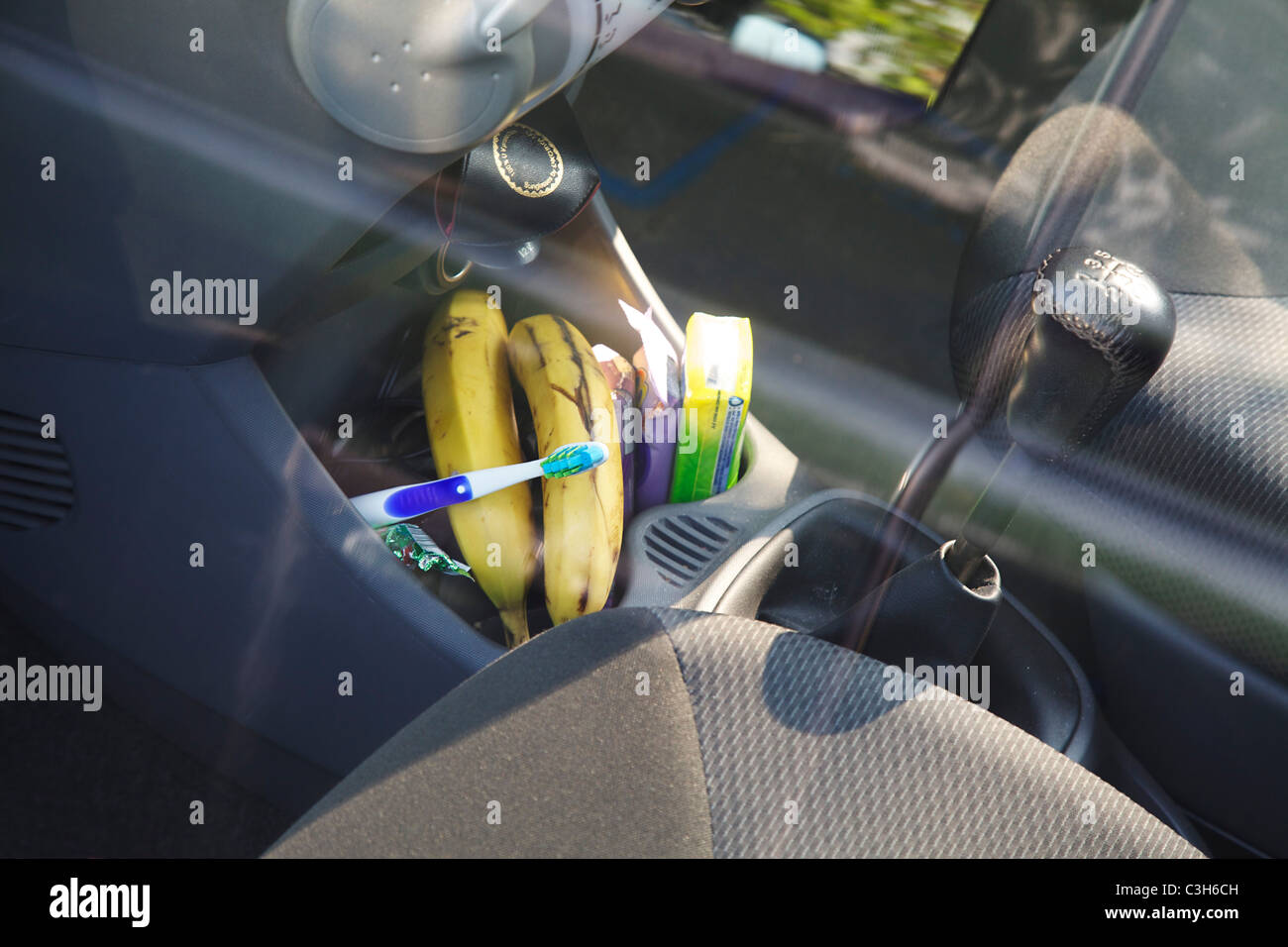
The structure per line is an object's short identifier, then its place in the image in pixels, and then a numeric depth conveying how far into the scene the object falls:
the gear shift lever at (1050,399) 0.66
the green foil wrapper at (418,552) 0.89
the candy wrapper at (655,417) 1.03
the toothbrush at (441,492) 0.85
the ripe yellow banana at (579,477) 0.90
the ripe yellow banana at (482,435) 0.90
